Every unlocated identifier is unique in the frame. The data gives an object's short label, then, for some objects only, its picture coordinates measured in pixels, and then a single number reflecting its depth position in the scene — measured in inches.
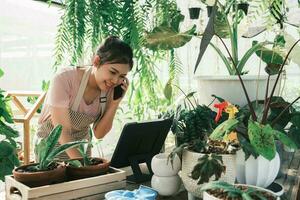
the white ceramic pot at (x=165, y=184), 42.4
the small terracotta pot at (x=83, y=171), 40.4
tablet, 48.1
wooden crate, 36.2
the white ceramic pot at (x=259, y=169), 40.9
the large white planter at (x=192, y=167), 39.4
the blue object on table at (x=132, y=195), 37.0
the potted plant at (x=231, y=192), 32.0
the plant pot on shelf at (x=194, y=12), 70.7
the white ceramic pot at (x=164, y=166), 42.4
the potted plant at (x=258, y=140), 37.0
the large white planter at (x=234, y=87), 54.6
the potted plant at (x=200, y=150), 38.0
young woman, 66.2
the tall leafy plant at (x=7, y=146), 70.6
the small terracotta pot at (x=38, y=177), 37.0
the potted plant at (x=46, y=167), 37.2
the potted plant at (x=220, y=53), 51.3
